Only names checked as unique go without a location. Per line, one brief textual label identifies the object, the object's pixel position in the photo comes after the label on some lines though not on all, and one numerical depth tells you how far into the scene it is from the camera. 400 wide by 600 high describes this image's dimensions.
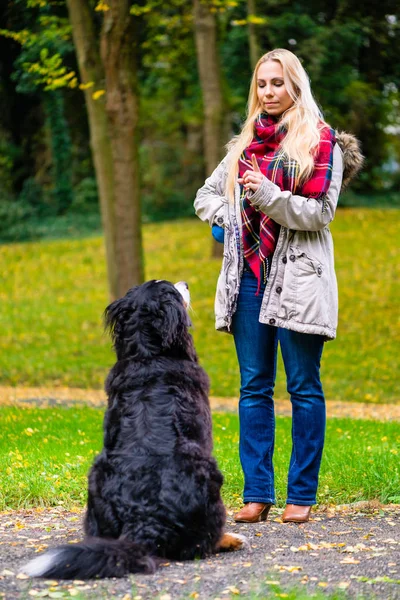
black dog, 7.93
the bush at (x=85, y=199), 55.91
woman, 9.52
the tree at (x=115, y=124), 22.69
